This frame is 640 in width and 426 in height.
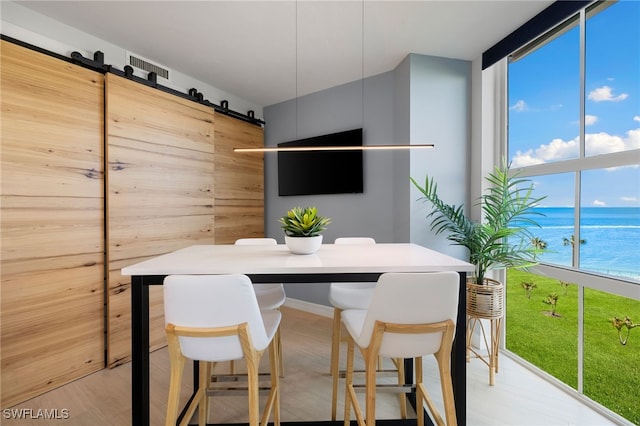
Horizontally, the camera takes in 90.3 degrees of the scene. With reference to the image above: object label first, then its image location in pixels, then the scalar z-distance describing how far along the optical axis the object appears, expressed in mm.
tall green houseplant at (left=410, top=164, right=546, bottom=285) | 2338
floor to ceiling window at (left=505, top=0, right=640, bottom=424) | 1895
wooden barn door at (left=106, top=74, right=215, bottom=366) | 2523
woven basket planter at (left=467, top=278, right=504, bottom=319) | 2271
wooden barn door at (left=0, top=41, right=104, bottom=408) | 2012
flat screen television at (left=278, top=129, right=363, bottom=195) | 3451
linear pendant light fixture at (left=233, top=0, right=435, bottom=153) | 2161
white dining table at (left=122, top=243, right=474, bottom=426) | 1384
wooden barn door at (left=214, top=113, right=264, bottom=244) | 3617
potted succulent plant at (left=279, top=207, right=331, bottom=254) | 1751
